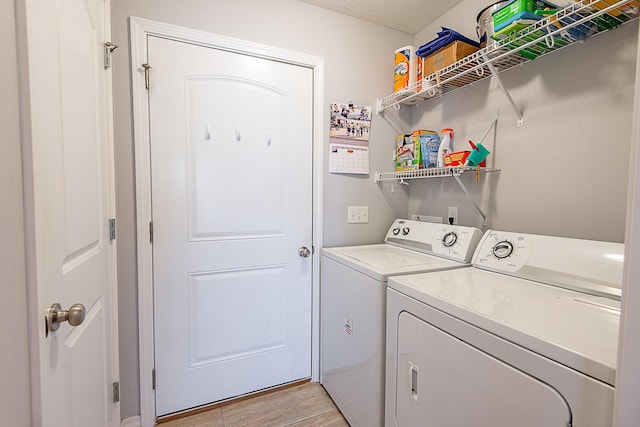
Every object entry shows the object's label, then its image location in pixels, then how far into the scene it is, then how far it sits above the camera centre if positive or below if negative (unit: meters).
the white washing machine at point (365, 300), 1.30 -0.53
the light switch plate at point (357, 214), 2.02 -0.10
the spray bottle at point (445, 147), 1.70 +0.33
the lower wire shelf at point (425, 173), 1.50 +0.17
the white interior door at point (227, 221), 1.55 -0.13
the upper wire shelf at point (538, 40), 0.98 +0.69
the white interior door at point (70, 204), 0.62 -0.02
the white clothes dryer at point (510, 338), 0.64 -0.38
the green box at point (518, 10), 1.09 +0.77
